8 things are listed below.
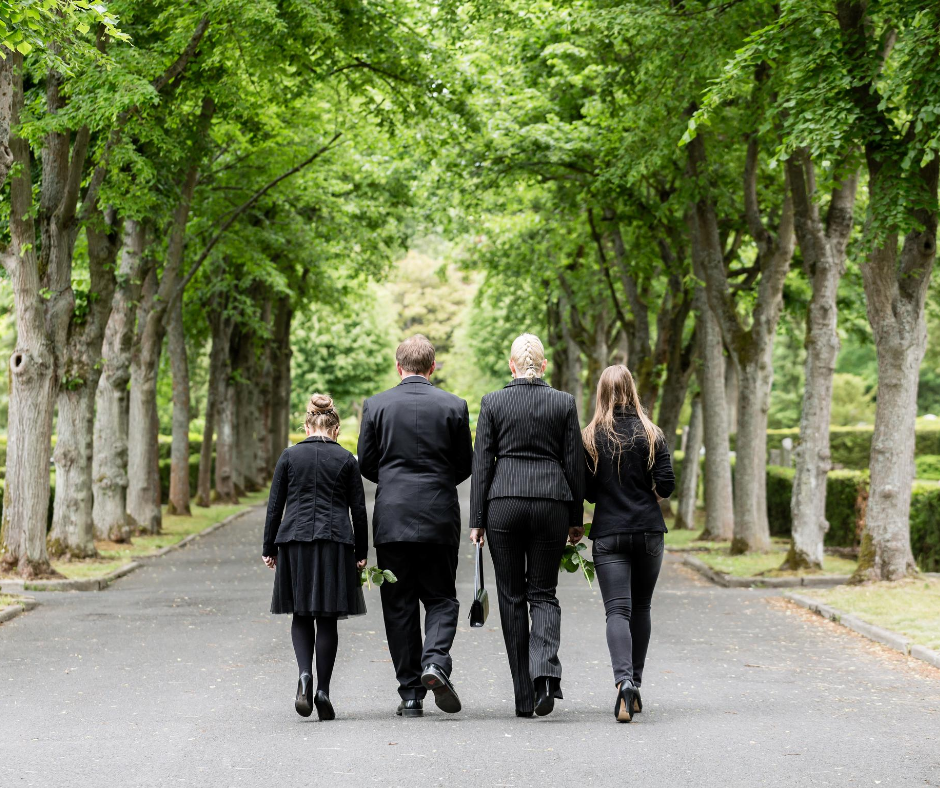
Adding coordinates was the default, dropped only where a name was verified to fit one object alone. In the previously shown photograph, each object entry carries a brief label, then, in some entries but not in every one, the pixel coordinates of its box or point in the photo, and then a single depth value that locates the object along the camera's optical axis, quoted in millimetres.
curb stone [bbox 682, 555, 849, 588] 29687
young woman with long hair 13891
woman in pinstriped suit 13477
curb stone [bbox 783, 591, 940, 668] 18953
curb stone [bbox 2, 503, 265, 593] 28391
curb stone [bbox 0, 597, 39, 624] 23672
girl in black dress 13695
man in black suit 13719
